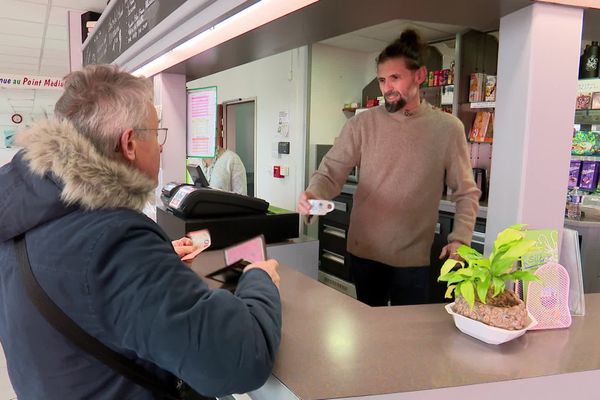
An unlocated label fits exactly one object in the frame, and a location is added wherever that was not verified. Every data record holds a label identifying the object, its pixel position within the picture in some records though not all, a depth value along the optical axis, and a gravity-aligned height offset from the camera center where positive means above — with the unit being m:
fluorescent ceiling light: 1.32 +0.39
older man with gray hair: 0.75 -0.24
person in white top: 3.96 -0.29
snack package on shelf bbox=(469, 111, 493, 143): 3.74 +0.15
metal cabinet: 4.09 -0.89
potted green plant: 1.03 -0.31
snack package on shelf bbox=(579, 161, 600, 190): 3.19 -0.18
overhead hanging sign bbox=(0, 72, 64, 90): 6.90 +0.80
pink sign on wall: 2.64 +0.10
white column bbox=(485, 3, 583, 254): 1.20 +0.10
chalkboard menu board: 2.07 +0.65
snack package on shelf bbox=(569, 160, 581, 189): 3.26 -0.17
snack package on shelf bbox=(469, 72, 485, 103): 3.64 +0.47
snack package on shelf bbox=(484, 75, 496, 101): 3.53 +0.45
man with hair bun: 1.79 -0.12
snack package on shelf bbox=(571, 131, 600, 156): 3.24 +0.04
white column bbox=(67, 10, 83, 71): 4.65 +1.04
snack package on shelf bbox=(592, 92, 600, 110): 3.13 +0.33
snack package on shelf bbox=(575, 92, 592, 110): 3.17 +0.33
